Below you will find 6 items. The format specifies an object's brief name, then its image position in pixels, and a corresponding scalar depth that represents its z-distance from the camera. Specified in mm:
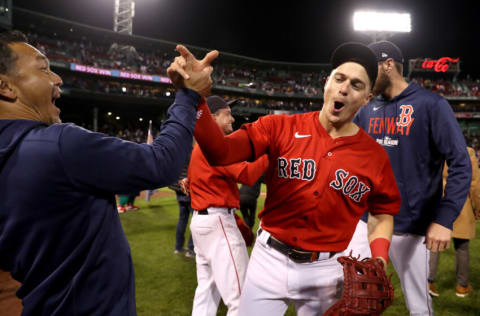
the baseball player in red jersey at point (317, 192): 1826
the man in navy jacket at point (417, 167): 2371
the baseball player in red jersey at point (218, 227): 2729
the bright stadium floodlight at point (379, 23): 23345
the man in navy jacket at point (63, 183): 1171
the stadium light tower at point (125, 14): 36688
